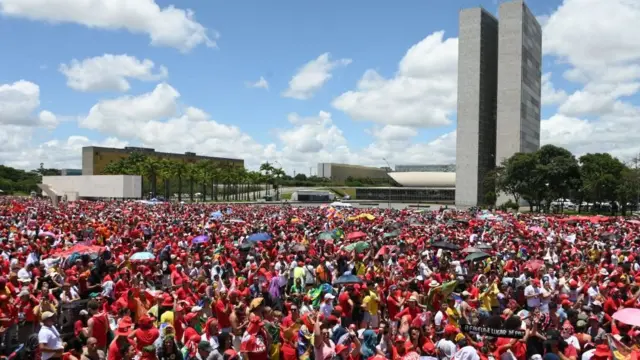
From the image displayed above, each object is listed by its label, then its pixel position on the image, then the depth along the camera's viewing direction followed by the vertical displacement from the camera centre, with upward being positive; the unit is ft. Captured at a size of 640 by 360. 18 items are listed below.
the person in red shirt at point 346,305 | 34.42 -7.15
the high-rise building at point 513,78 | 325.01 +64.81
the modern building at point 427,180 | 585.22 +9.41
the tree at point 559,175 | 248.93 +6.81
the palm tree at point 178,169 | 360.81 +10.70
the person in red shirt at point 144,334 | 24.98 -6.65
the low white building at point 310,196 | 375.04 -5.73
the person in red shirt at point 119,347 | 23.86 -6.88
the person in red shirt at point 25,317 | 31.32 -7.40
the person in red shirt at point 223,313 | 30.53 -6.86
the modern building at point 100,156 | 465.47 +24.35
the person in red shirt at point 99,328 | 27.66 -7.04
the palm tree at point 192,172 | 374.63 +8.93
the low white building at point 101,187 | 283.59 -0.94
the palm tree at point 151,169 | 352.90 +10.21
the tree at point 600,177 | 244.83 +6.49
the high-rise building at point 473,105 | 332.19 +49.99
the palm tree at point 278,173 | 422.41 +10.44
